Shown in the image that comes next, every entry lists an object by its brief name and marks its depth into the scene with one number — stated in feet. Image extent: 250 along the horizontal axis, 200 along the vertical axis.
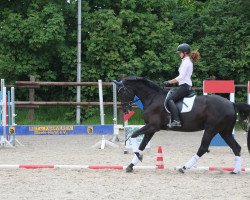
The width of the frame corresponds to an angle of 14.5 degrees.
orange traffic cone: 54.59
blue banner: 68.67
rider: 53.34
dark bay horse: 53.24
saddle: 54.02
